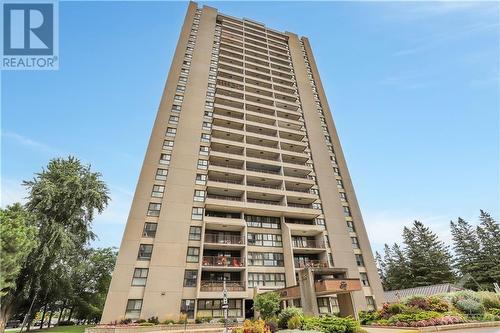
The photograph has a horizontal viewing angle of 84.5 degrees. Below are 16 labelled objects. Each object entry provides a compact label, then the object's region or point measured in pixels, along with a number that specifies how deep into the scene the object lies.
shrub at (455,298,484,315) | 22.39
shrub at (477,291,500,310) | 23.83
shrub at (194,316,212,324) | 26.97
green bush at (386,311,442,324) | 19.06
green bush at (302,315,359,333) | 15.59
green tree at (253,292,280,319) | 23.20
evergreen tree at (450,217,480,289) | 54.71
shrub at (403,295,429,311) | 22.12
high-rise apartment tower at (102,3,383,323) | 29.22
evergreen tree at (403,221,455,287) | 57.75
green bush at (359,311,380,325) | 23.58
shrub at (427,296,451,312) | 21.62
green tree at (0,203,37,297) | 18.59
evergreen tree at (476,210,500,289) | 52.69
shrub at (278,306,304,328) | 18.58
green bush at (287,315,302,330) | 16.78
